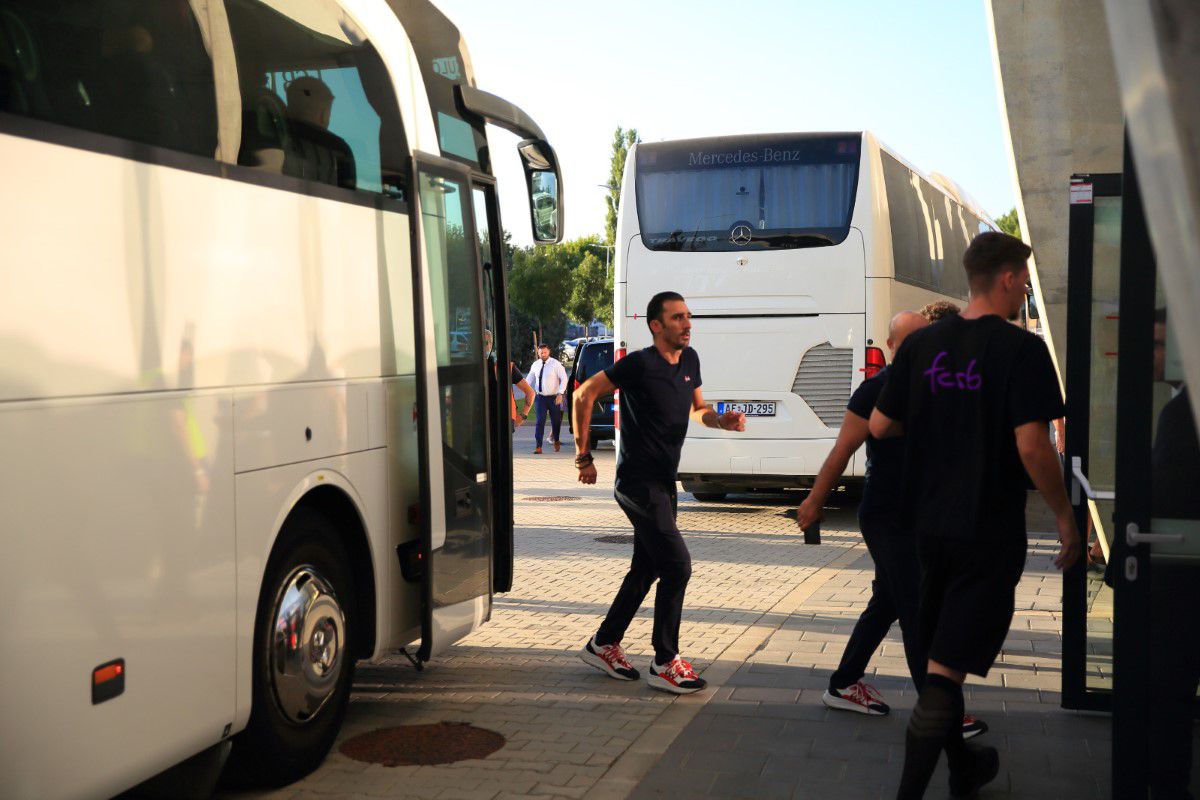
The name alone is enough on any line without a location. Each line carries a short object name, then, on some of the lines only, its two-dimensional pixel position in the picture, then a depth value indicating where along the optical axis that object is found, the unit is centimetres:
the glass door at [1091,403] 578
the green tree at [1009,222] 10674
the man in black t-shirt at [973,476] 438
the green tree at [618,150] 10012
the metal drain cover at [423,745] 555
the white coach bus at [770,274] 1412
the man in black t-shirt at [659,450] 671
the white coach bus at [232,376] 363
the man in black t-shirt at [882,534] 532
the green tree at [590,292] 7769
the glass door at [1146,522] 395
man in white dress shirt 2508
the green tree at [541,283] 7612
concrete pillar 1057
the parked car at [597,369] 2498
